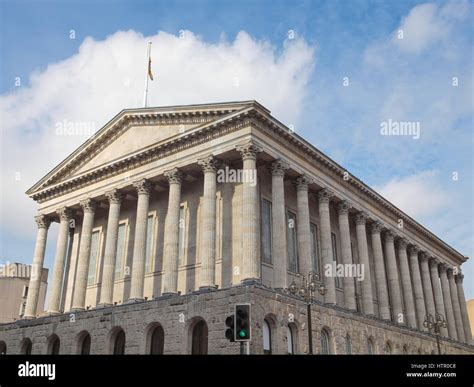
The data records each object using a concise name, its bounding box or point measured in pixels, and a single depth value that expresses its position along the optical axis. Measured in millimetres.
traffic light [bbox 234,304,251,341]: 12203
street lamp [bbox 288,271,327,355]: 23641
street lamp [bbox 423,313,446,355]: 34059
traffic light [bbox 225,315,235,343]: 12398
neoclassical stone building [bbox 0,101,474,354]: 28016
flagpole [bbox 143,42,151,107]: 39981
